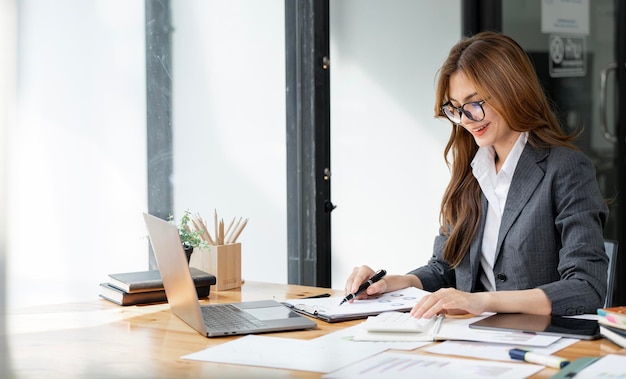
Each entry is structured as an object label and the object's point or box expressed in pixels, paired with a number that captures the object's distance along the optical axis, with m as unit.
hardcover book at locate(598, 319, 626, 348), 1.76
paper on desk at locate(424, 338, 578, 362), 1.70
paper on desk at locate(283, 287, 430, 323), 2.13
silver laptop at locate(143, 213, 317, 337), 1.96
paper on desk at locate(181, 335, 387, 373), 1.69
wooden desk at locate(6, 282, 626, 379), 1.68
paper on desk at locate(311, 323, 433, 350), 1.81
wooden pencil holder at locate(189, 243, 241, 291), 2.67
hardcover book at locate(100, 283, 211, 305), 2.43
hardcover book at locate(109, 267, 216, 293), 2.43
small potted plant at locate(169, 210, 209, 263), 2.69
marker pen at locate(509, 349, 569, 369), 1.60
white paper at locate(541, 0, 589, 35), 4.39
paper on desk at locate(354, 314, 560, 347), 1.79
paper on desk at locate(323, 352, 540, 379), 1.57
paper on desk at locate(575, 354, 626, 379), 1.54
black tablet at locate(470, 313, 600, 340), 1.84
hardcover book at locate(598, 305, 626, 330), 1.77
